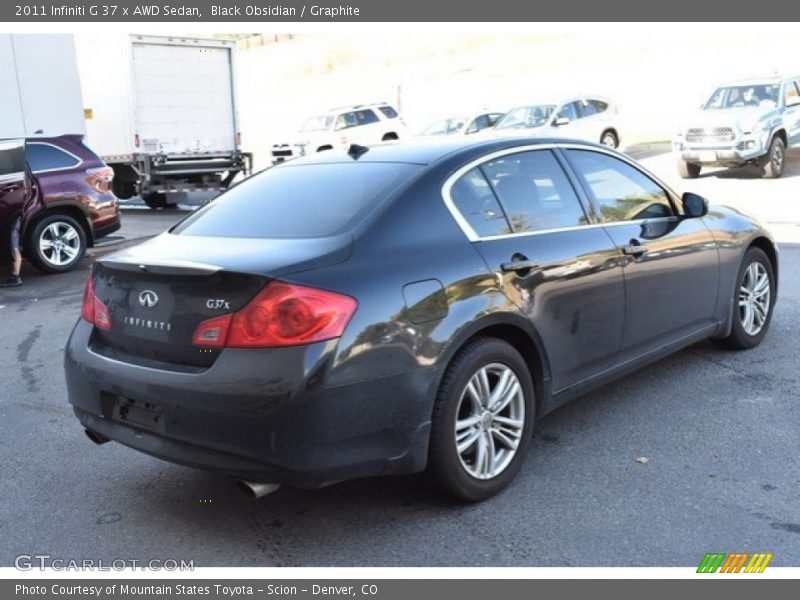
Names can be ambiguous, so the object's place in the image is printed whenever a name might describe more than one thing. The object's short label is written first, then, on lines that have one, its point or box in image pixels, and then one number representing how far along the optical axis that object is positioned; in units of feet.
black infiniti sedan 10.71
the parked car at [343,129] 80.28
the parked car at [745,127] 57.26
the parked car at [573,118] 69.97
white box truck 54.34
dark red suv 34.12
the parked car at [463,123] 76.48
